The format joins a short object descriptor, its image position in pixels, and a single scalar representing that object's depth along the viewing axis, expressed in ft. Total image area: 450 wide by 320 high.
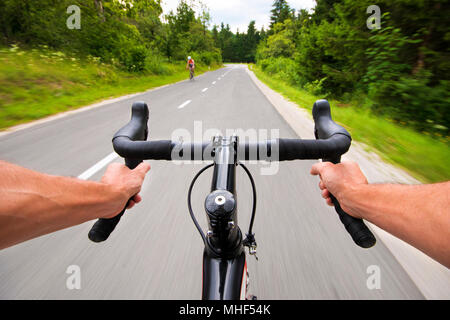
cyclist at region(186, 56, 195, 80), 64.23
